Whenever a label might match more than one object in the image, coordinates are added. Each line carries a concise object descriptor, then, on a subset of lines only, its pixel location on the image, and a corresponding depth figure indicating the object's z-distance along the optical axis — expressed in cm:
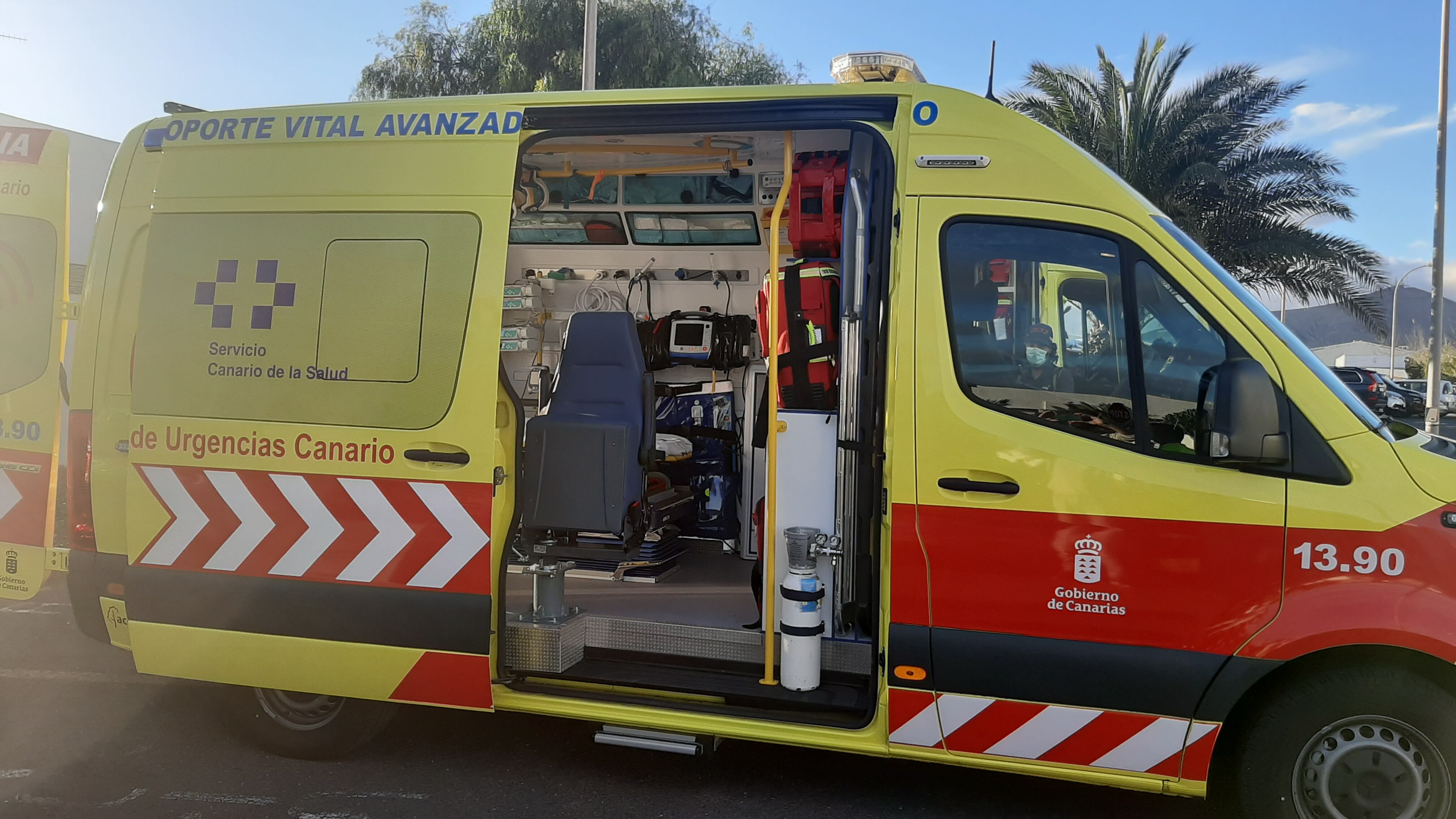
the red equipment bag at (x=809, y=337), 405
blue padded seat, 470
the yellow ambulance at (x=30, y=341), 411
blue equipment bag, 673
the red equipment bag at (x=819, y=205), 436
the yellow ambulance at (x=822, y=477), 310
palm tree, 1495
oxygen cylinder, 374
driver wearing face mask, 329
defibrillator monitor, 693
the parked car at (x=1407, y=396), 2208
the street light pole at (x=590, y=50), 1531
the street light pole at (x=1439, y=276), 1736
